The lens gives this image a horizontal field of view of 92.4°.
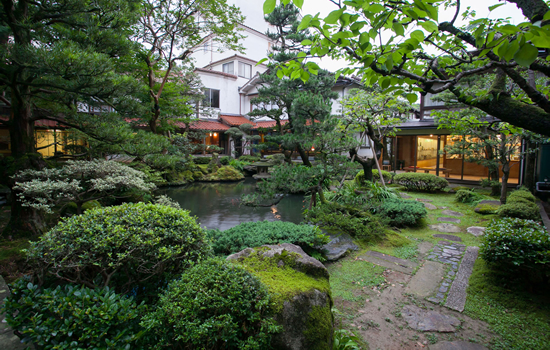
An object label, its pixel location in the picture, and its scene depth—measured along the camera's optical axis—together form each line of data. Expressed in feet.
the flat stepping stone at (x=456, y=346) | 9.18
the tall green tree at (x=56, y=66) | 13.08
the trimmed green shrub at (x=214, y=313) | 6.39
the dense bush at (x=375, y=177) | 35.12
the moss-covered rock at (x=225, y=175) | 59.00
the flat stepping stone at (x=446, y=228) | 22.20
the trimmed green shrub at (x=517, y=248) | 11.56
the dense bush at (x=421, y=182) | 38.32
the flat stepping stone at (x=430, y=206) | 29.78
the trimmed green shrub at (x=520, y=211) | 19.95
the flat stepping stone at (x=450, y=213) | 27.20
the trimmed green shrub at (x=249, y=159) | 72.84
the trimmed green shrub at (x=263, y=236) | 14.78
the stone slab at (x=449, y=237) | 20.10
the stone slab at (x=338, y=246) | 16.63
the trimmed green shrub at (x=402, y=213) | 22.76
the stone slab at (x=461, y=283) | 11.79
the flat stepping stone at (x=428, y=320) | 10.23
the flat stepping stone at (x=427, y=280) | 12.96
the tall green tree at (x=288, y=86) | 23.08
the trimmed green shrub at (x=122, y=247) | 8.05
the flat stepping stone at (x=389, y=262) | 15.48
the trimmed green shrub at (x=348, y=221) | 19.95
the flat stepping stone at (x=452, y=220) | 24.68
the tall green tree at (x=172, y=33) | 33.68
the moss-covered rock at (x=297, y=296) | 7.61
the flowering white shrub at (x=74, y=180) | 14.58
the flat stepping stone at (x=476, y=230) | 20.99
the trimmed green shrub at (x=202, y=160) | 65.31
